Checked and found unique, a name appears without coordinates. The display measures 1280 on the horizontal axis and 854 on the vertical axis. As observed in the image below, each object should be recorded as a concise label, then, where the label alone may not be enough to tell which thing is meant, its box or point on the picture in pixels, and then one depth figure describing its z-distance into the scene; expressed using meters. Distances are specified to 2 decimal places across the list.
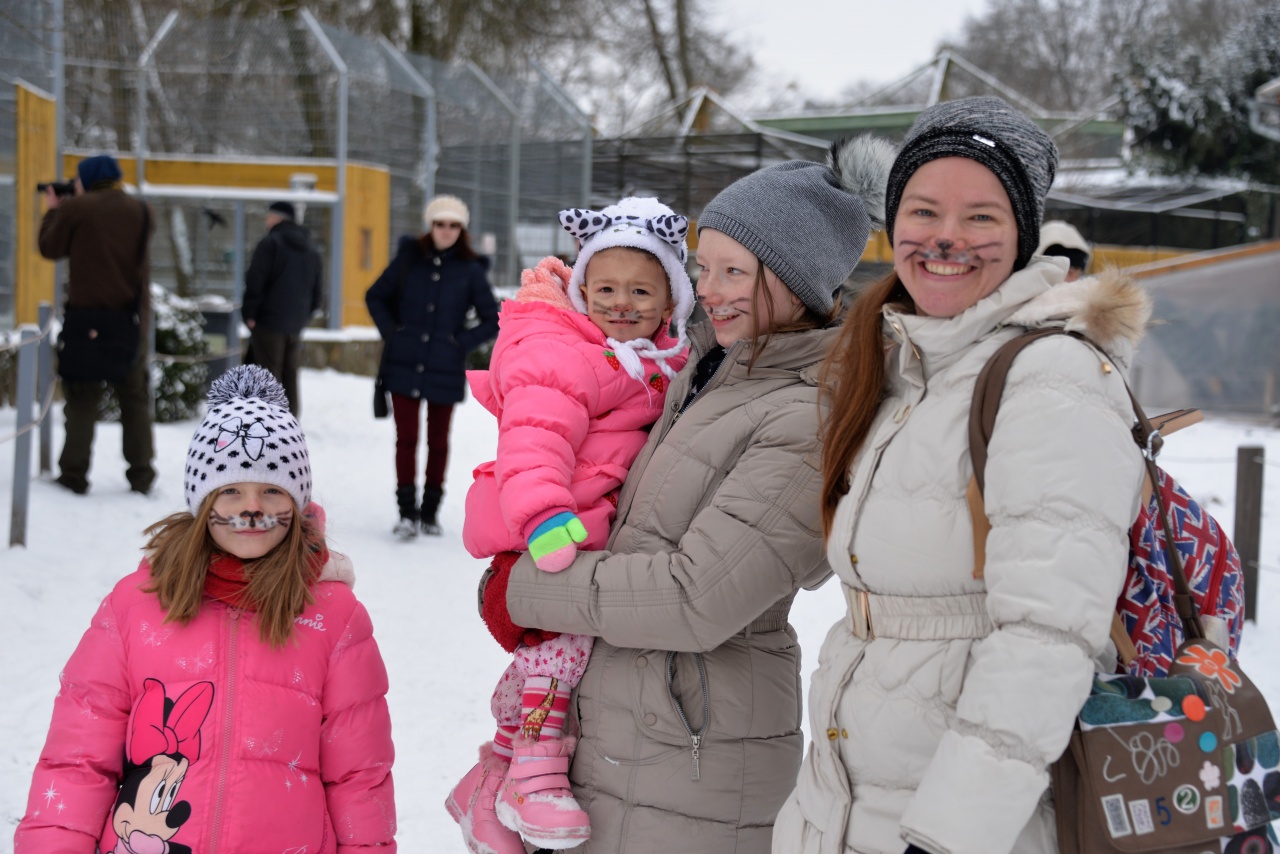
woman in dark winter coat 6.89
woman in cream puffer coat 1.42
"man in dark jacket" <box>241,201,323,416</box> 8.93
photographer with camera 7.06
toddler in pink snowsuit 2.05
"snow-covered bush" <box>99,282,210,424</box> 10.32
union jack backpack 1.54
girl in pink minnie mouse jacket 2.09
